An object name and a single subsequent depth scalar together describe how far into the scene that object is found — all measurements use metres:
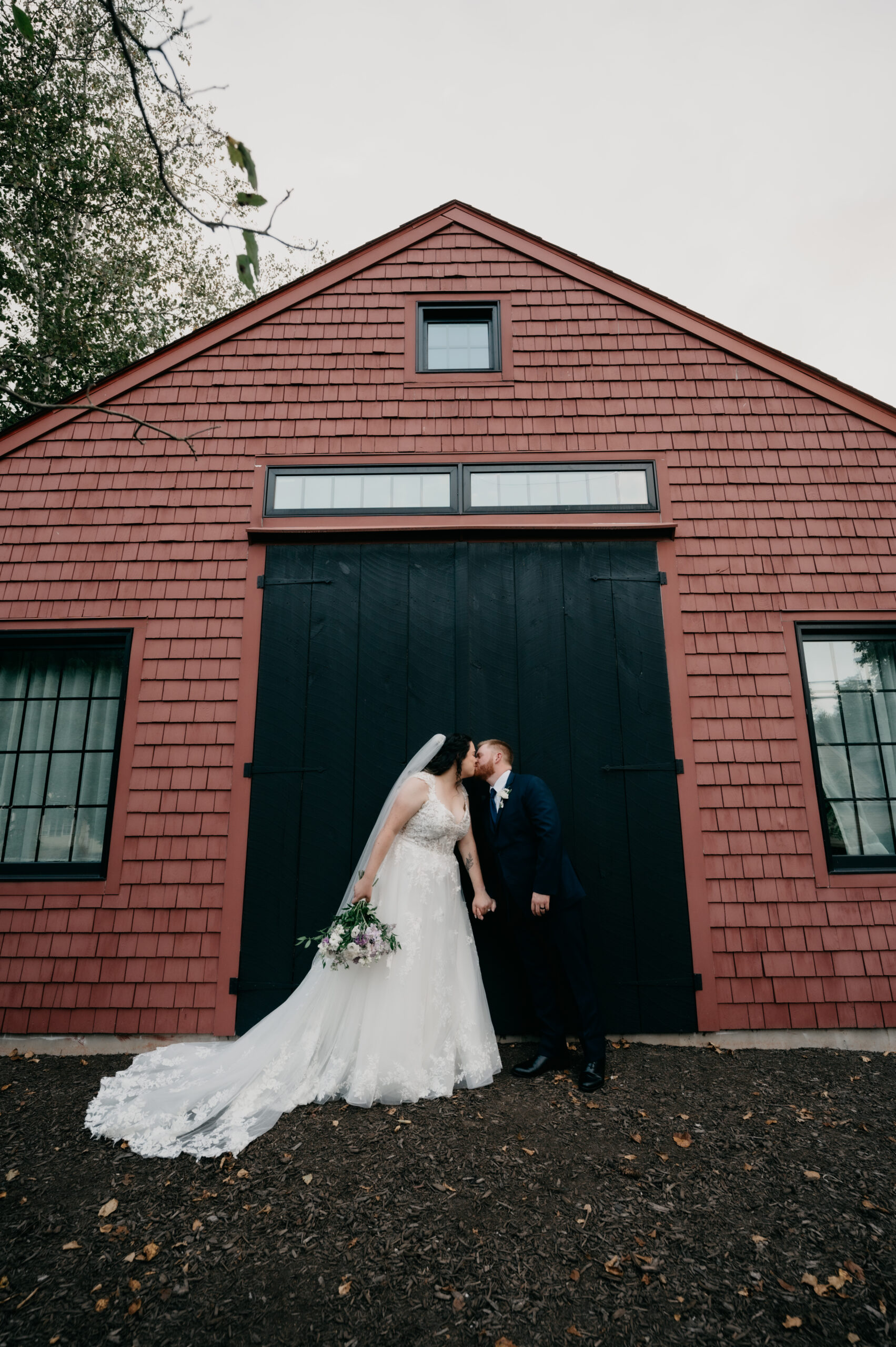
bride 3.28
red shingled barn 4.38
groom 3.68
